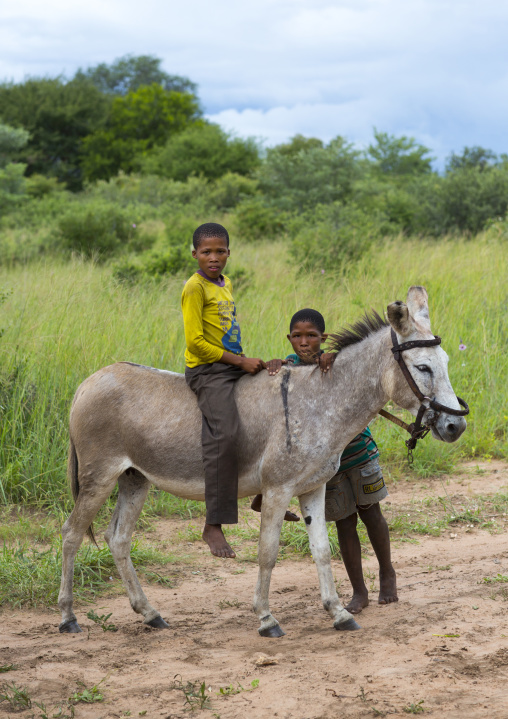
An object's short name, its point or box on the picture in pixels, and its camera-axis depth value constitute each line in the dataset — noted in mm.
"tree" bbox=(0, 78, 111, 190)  34188
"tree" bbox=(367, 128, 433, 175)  32594
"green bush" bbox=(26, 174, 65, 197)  25516
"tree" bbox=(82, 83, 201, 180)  33375
